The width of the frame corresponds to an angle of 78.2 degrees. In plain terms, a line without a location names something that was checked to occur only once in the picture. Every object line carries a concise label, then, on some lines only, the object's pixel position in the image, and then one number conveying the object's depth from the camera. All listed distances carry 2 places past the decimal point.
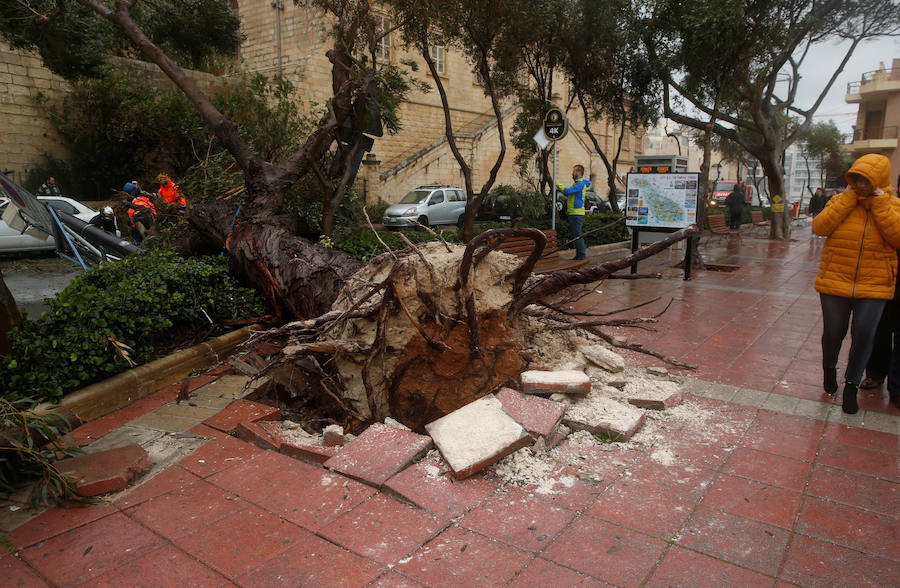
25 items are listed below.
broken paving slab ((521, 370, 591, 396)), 3.57
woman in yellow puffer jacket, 3.71
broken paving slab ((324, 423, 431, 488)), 2.86
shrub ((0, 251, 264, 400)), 3.80
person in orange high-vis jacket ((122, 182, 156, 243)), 7.86
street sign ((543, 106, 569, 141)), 10.58
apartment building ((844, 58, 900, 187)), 35.66
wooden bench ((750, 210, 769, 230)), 22.27
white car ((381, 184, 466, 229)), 19.30
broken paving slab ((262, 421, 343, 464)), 3.13
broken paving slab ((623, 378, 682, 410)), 3.70
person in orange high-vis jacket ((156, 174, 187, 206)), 7.75
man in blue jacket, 10.27
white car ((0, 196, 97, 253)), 11.88
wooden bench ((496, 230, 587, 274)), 8.10
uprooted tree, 3.61
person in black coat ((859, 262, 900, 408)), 3.92
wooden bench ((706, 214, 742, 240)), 14.79
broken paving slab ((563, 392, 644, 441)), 3.29
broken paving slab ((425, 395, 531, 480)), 2.86
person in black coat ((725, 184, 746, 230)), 20.09
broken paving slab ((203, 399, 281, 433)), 3.61
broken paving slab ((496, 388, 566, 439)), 3.15
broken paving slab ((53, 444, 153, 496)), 2.81
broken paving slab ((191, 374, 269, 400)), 4.22
